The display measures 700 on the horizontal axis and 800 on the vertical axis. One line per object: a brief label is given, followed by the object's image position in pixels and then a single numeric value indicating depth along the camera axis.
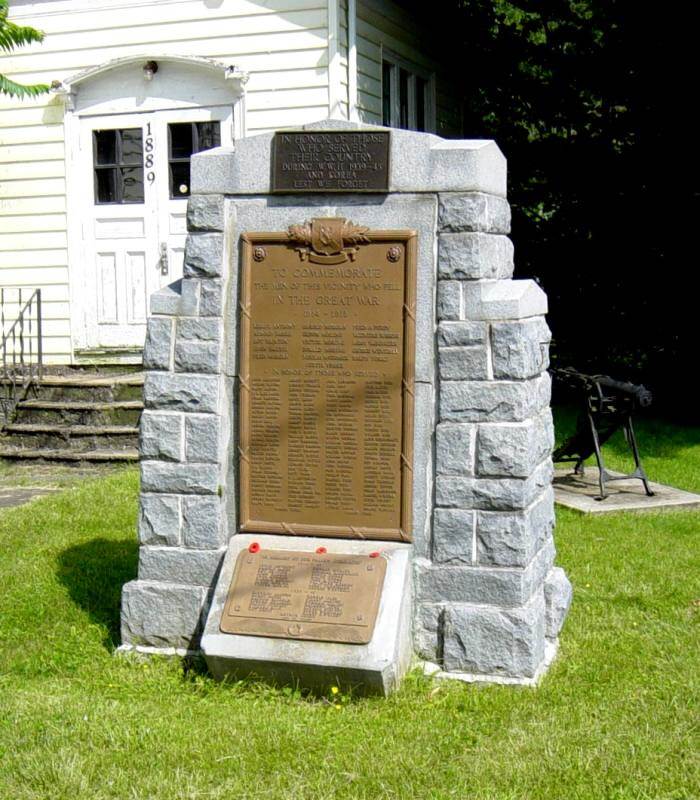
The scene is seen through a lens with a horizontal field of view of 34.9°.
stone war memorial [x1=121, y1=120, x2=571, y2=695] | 4.81
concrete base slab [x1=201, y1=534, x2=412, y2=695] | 4.63
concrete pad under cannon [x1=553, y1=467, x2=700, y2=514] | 8.34
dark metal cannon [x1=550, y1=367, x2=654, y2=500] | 8.51
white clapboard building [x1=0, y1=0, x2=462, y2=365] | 10.77
